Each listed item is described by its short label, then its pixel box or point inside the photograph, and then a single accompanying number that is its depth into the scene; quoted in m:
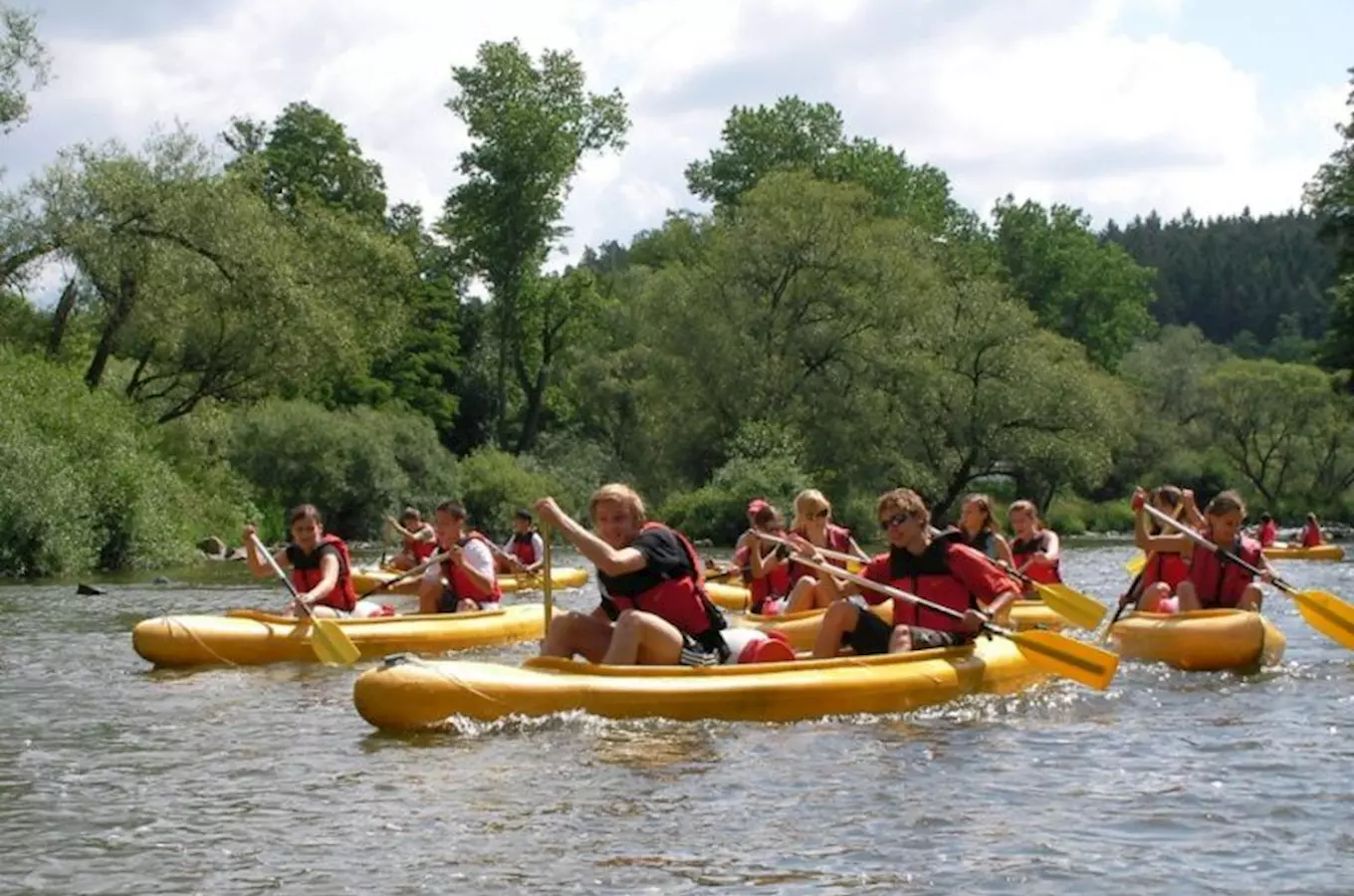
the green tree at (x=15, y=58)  24.52
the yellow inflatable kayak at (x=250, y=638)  11.25
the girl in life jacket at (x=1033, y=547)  13.27
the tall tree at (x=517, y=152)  42.28
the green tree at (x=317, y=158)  45.28
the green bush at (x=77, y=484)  21.62
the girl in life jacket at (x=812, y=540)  12.17
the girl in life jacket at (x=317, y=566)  11.84
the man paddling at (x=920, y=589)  9.26
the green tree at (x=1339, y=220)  33.91
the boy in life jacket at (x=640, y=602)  8.43
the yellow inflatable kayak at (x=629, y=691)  8.20
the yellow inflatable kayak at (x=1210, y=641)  10.46
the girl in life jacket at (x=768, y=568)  12.39
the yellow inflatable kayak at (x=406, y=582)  17.78
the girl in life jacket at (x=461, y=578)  13.25
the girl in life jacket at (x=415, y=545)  17.80
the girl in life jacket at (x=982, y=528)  12.45
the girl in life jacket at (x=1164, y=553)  11.38
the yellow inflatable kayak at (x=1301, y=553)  25.89
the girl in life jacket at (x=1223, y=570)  11.02
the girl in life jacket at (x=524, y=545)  18.84
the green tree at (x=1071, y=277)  55.16
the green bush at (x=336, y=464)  34.25
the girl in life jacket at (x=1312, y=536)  27.44
